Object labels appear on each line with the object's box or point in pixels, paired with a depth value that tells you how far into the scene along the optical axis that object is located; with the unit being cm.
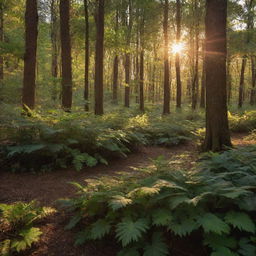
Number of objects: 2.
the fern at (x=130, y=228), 251
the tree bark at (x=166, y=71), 1538
